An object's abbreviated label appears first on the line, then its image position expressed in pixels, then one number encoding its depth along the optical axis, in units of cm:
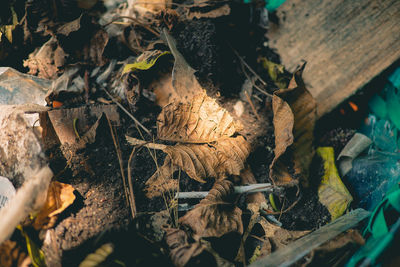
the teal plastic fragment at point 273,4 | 44
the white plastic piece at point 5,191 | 37
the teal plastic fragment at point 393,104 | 41
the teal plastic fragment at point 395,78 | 41
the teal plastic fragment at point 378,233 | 33
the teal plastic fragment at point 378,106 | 42
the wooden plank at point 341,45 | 41
